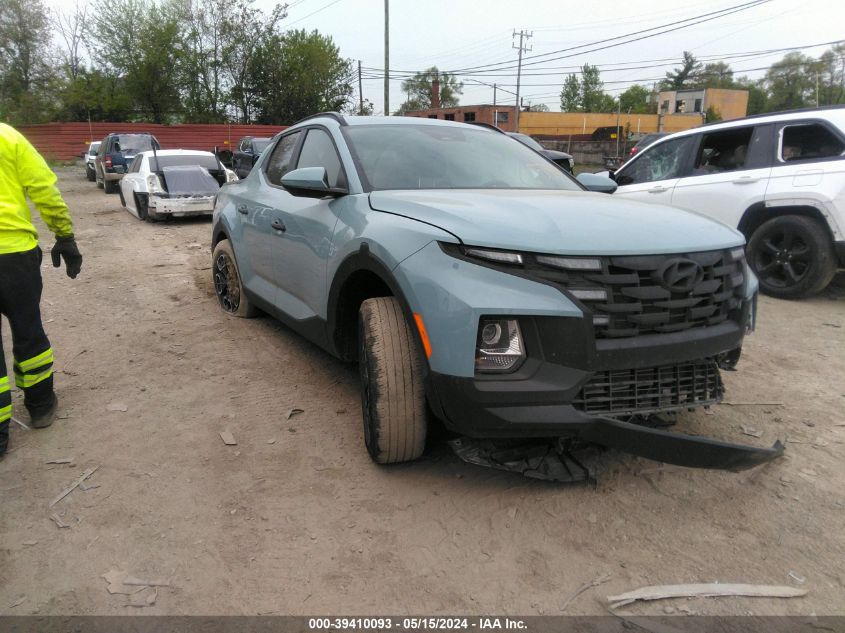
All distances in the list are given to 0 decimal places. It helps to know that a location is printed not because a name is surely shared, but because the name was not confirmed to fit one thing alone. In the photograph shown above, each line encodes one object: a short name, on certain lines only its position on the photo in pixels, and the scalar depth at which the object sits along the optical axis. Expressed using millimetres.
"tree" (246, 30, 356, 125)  48188
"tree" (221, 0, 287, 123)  48312
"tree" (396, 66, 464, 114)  97125
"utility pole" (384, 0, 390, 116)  28984
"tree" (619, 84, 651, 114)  100500
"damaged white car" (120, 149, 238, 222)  11773
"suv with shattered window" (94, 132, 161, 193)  18766
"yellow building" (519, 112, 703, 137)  53094
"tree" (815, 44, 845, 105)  63594
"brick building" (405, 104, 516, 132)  54312
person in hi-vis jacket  3197
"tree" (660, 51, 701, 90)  89812
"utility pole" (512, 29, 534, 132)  57906
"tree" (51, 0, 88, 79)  47094
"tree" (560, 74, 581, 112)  101438
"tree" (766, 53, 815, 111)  70250
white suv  5699
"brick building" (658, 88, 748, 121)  58812
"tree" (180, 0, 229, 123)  47750
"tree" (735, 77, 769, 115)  78875
